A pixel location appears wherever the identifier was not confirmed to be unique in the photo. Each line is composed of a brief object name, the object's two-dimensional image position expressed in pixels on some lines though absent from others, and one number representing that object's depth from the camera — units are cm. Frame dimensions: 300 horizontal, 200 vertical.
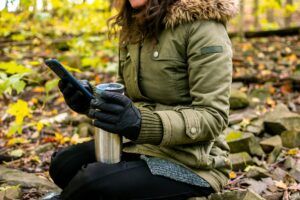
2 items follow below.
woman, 193
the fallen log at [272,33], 737
